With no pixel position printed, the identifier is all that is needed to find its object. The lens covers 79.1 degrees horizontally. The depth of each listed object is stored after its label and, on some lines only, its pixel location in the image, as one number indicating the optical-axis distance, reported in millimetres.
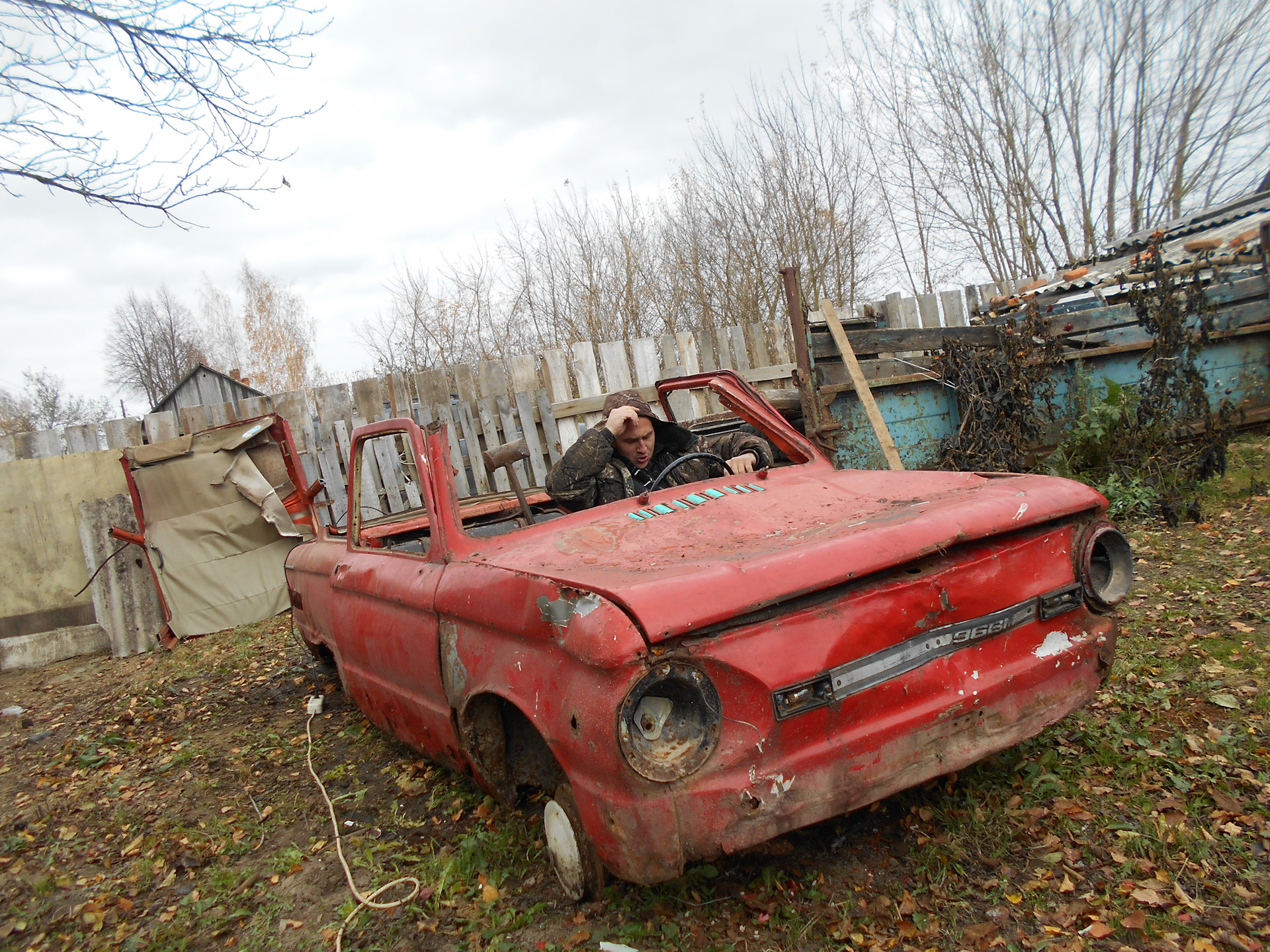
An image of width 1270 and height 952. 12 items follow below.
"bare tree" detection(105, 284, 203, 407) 33125
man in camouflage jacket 3488
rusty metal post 6168
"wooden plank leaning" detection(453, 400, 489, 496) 7523
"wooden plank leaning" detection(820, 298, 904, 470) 6242
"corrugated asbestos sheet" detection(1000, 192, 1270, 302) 8609
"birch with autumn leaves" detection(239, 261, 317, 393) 30891
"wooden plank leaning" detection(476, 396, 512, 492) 7547
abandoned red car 1776
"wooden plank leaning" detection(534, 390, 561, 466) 7598
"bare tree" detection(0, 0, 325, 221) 3836
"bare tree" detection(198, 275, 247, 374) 33562
